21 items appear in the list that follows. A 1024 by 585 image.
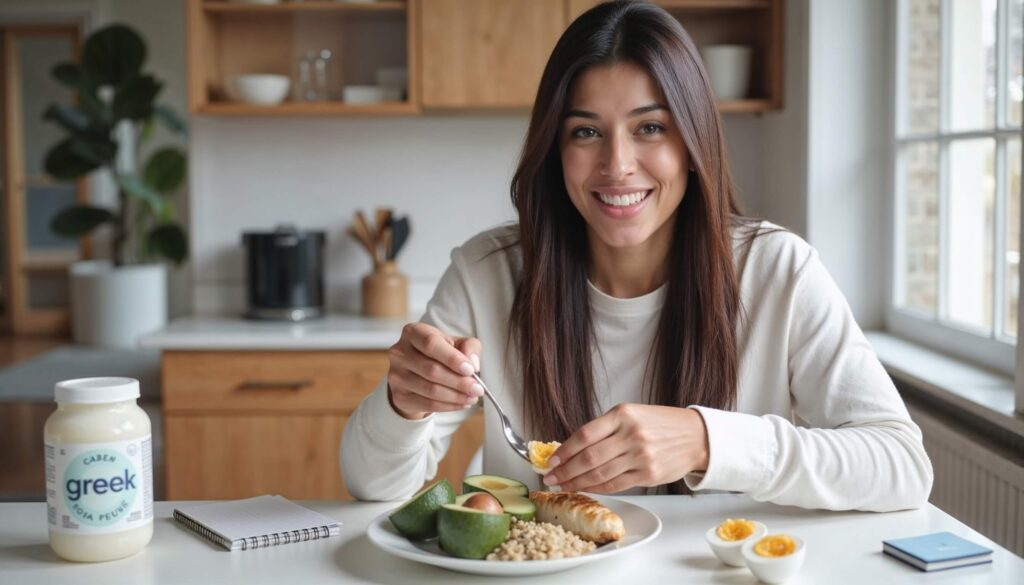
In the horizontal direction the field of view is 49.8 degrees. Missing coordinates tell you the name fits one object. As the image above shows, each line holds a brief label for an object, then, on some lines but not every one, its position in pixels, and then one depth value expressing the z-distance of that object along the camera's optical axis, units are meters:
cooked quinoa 1.11
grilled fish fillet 1.17
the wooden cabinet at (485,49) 3.22
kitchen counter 2.95
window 2.39
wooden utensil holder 3.33
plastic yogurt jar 1.10
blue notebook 1.13
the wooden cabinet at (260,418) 2.97
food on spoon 1.29
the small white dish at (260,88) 3.24
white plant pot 6.56
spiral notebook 1.23
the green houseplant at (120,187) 5.50
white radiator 1.98
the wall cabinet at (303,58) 3.23
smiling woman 1.39
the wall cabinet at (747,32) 3.23
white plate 1.09
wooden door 7.45
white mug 3.28
